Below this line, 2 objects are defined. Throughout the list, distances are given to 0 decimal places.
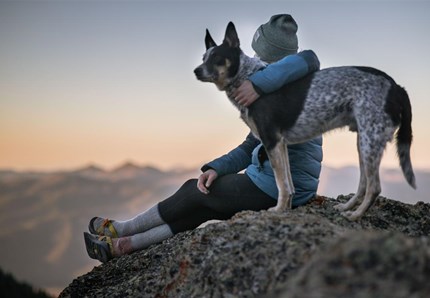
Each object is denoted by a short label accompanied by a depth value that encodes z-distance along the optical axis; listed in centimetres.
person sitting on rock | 562
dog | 475
